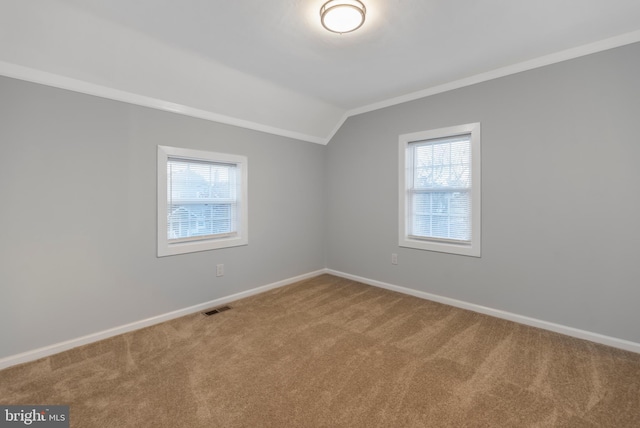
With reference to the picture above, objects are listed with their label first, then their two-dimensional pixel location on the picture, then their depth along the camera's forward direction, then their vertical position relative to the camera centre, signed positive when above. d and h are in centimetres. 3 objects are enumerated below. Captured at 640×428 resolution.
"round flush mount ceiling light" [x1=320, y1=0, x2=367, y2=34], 183 +133
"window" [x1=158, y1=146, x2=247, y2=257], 284 +15
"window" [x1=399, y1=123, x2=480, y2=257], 305 +29
